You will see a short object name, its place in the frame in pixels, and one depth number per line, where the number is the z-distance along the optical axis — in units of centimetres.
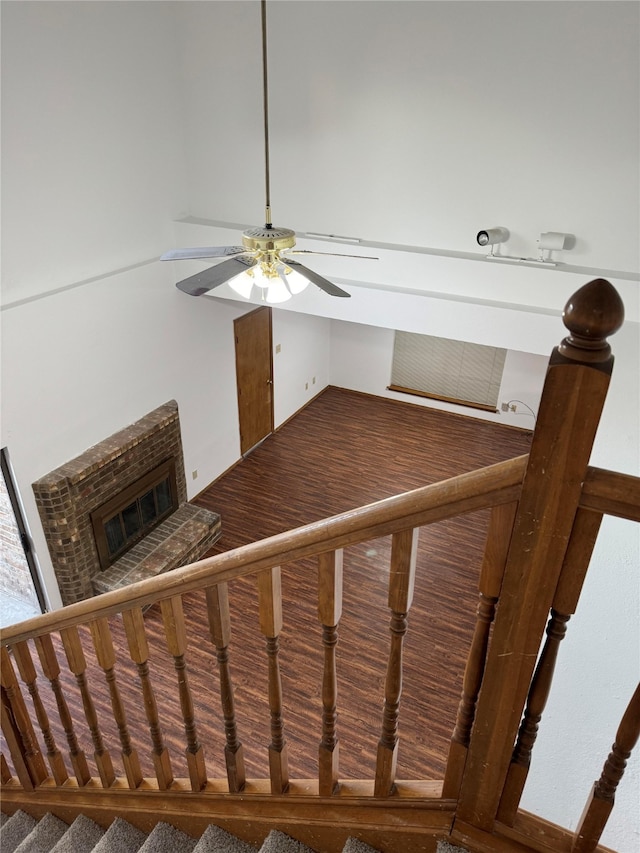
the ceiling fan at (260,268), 288
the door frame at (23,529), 449
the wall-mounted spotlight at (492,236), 416
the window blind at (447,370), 901
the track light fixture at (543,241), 406
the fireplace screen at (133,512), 533
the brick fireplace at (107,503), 486
